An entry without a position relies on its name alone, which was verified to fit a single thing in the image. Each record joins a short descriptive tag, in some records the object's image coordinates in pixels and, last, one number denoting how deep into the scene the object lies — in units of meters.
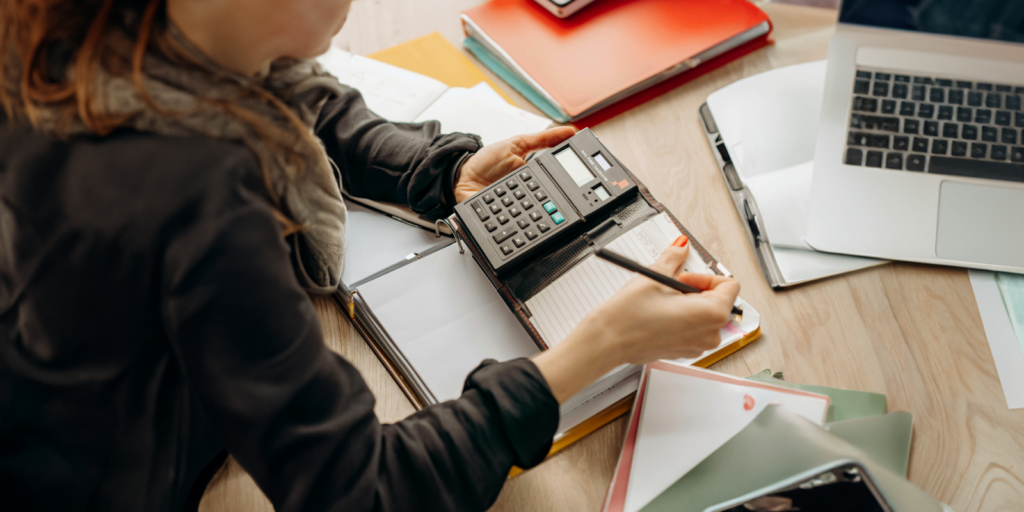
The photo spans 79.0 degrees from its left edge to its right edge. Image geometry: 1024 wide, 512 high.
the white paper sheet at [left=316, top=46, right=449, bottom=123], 0.87
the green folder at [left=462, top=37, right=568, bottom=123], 0.87
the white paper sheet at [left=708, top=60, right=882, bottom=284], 0.70
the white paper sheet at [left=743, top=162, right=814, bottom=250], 0.71
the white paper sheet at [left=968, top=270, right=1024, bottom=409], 0.61
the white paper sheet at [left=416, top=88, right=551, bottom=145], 0.82
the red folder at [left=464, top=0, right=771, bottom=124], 0.87
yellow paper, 0.91
